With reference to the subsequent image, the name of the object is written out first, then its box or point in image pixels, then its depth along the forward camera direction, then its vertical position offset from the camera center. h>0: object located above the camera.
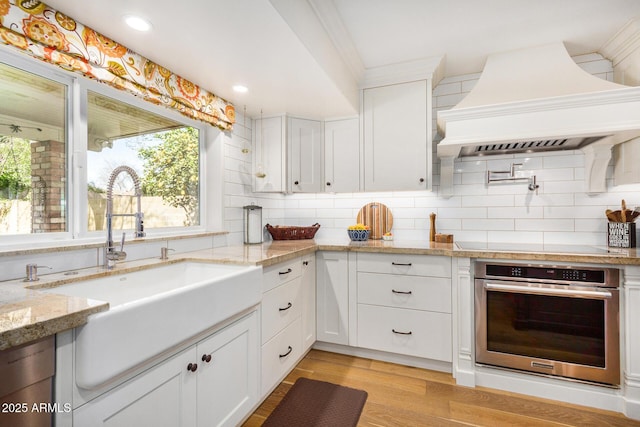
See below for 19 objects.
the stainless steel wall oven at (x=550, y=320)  1.81 -0.67
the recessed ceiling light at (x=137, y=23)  1.44 +0.92
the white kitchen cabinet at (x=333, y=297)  2.43 -0.66
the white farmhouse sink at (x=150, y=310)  0.84 -0.36
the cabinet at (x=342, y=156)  2.82 +0.55
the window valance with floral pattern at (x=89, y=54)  1.26 +0.79
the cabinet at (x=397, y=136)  2.57 +0.67
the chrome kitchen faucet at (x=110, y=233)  1.52 -0.09
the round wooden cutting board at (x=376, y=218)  2.93 -0.04
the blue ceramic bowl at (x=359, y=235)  2.71 -0.19
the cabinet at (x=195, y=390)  0.96 -0.67
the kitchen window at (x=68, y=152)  1.39 +0.34
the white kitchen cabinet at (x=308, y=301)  2.31 -0.68
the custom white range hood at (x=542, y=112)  1.91 +0.67
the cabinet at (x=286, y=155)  2.80 +0.55
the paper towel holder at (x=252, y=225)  2.70 -0.09
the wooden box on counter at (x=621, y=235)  2.13 -0.15
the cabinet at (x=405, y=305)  2.17 -0.67
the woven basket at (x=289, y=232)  2.89 -0.17
